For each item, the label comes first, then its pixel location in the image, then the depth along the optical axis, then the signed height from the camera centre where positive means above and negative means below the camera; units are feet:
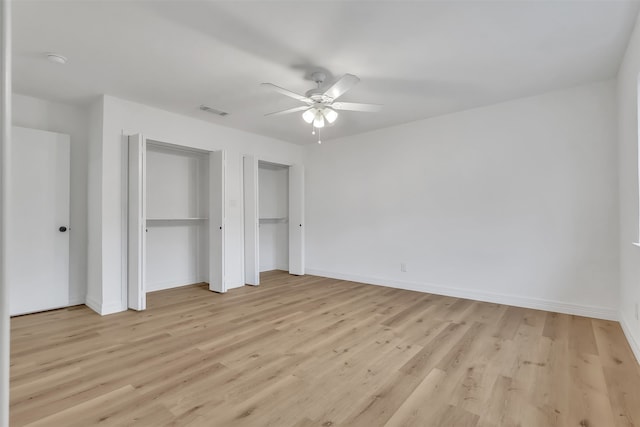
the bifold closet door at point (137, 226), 12.08 -0.37
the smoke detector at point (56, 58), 8.90 +4.59
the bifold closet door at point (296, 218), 19.15 -0.13
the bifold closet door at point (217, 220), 14.90 -0.18
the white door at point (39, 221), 11.42 -0.15
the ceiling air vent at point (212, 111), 13.30 +4.62
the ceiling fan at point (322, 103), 9.01 +3.61
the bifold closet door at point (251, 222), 16.39 -0.31
